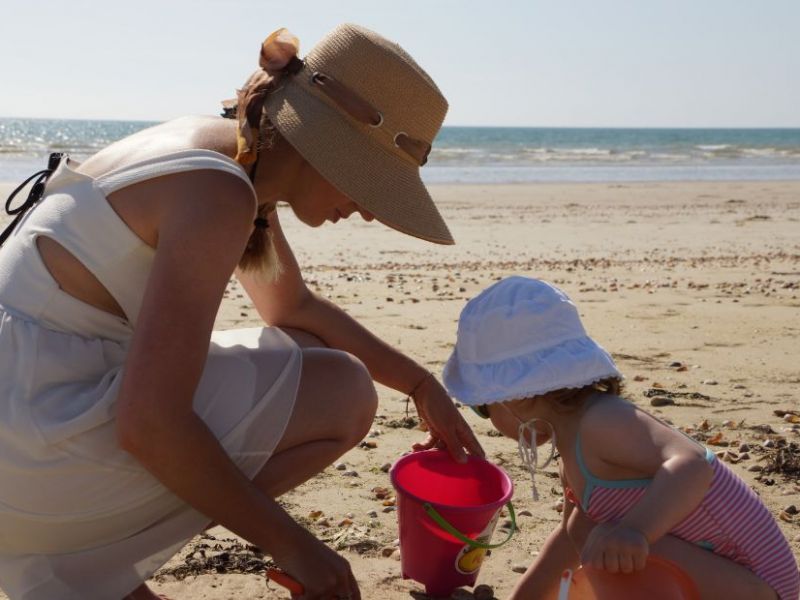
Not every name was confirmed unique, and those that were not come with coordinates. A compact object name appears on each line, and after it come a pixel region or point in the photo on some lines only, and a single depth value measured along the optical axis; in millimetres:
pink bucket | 2619
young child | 2254
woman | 2084
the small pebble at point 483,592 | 2795
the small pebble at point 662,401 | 4289
